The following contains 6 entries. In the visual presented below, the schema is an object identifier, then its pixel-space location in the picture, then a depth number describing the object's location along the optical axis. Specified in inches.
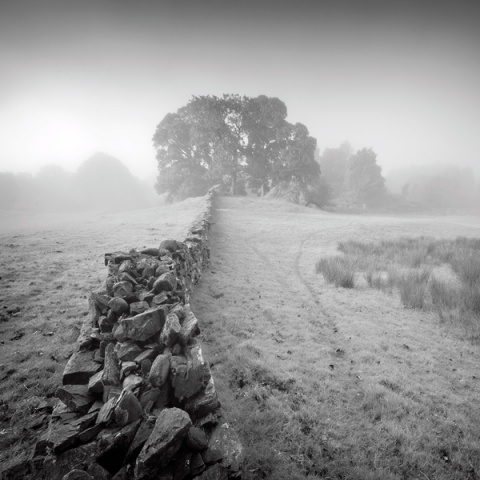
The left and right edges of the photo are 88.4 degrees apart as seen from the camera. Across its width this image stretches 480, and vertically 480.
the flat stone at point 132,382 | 97.5
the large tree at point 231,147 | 1369.3
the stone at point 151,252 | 219.5
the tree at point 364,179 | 1999.3
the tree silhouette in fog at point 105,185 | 2108.8
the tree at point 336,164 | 2410.2
